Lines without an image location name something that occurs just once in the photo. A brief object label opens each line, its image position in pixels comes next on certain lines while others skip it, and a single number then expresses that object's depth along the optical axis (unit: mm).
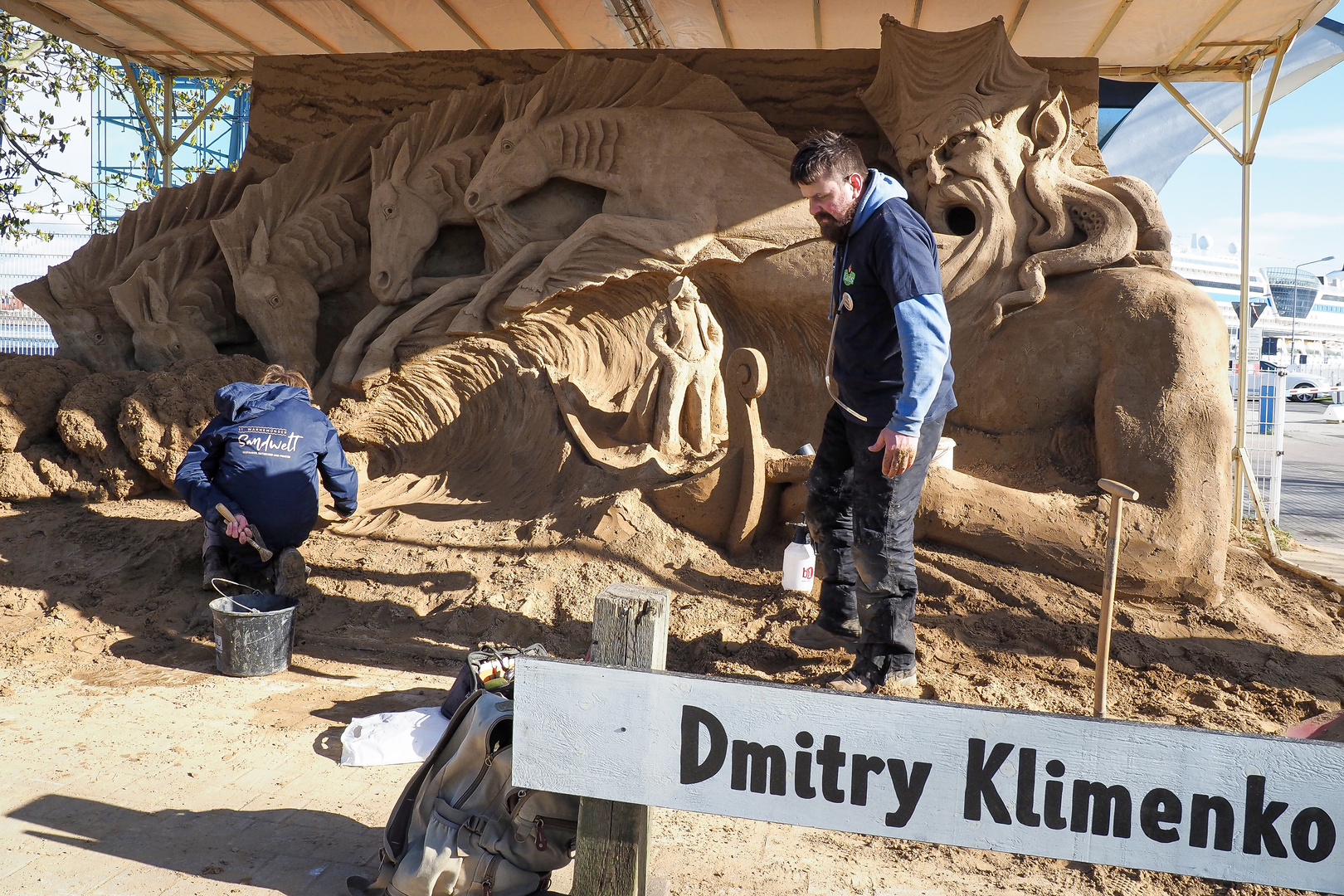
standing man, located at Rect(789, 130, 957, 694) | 2918
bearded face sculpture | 4398
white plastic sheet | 3004
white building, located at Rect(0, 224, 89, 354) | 13180
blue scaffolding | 11539
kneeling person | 4246
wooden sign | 1706
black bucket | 3773
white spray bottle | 4289
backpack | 2143
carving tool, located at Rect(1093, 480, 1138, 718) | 2576
